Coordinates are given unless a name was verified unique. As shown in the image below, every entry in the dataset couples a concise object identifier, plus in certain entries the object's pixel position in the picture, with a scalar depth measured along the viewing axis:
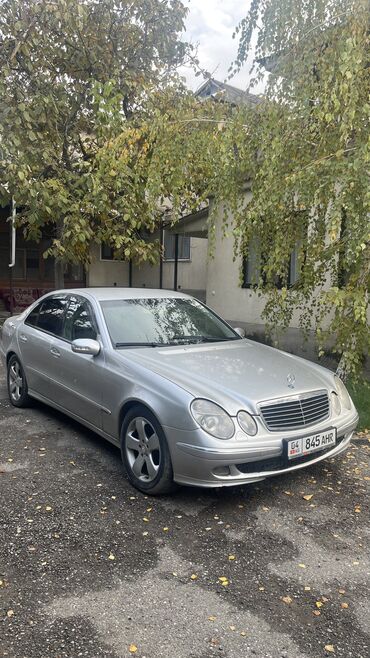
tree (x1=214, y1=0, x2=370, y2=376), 4.36
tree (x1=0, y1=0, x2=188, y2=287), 8.52
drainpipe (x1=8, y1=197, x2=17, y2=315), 13.29
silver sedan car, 3.38
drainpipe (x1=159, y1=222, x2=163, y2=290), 17.46
